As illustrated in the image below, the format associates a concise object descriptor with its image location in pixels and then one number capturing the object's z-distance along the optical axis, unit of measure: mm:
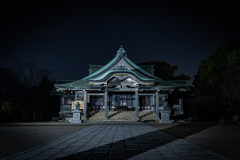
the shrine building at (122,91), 25000
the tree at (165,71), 44556
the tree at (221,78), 19000
